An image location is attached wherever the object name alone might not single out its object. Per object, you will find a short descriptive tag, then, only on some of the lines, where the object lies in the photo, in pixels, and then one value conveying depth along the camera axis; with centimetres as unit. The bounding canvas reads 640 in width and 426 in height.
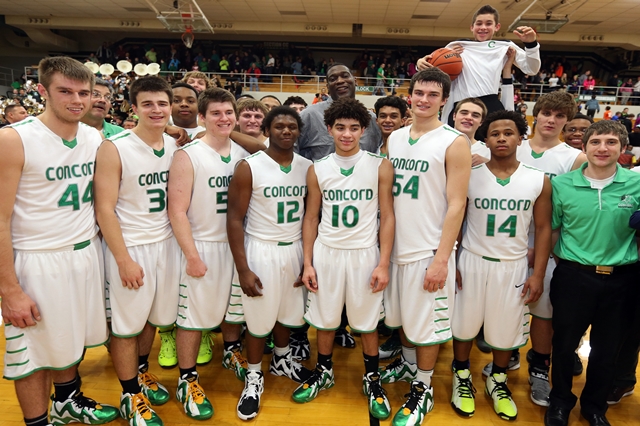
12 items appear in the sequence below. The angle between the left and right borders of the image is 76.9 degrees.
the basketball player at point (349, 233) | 289
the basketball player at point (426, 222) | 276
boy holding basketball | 388
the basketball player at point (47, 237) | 233
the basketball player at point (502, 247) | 290
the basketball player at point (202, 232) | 285
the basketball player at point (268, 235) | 288
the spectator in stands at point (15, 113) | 725
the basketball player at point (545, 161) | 317
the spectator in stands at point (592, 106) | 1634
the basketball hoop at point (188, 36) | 1695
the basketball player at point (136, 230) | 265
